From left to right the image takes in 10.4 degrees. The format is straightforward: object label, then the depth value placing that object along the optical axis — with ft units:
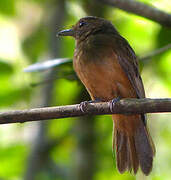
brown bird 25.71
